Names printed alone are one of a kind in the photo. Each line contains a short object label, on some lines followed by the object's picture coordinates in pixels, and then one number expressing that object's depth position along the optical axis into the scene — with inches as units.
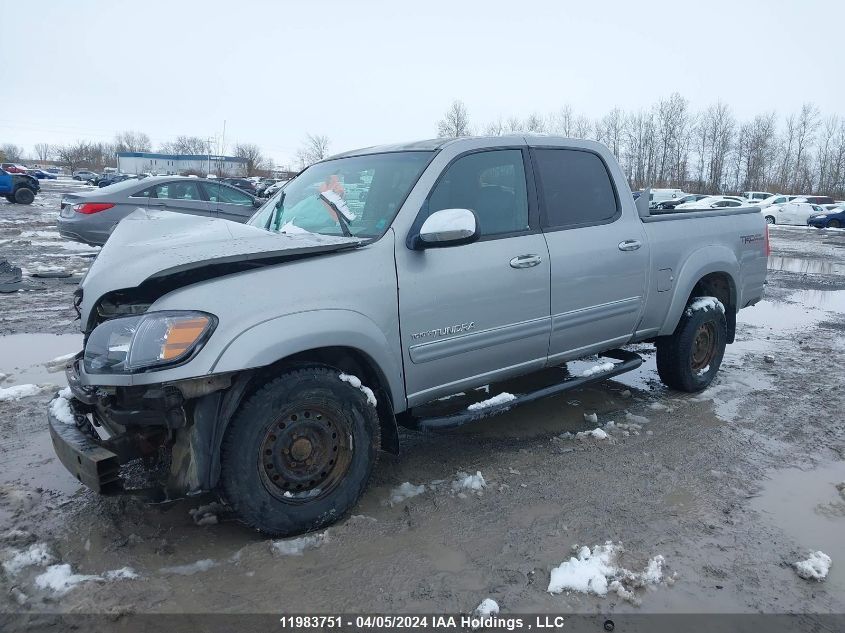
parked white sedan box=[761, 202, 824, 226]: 1352.9
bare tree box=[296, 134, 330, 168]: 3257.9
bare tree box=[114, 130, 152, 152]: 5113.2
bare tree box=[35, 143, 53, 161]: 5809.1
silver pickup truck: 109.0
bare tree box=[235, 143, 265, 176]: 3733.3
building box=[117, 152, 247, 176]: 3440.0
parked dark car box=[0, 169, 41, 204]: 1050.1
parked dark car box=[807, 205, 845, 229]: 1253.7
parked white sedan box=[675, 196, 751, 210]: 1337.4
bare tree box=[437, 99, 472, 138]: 2895.7
